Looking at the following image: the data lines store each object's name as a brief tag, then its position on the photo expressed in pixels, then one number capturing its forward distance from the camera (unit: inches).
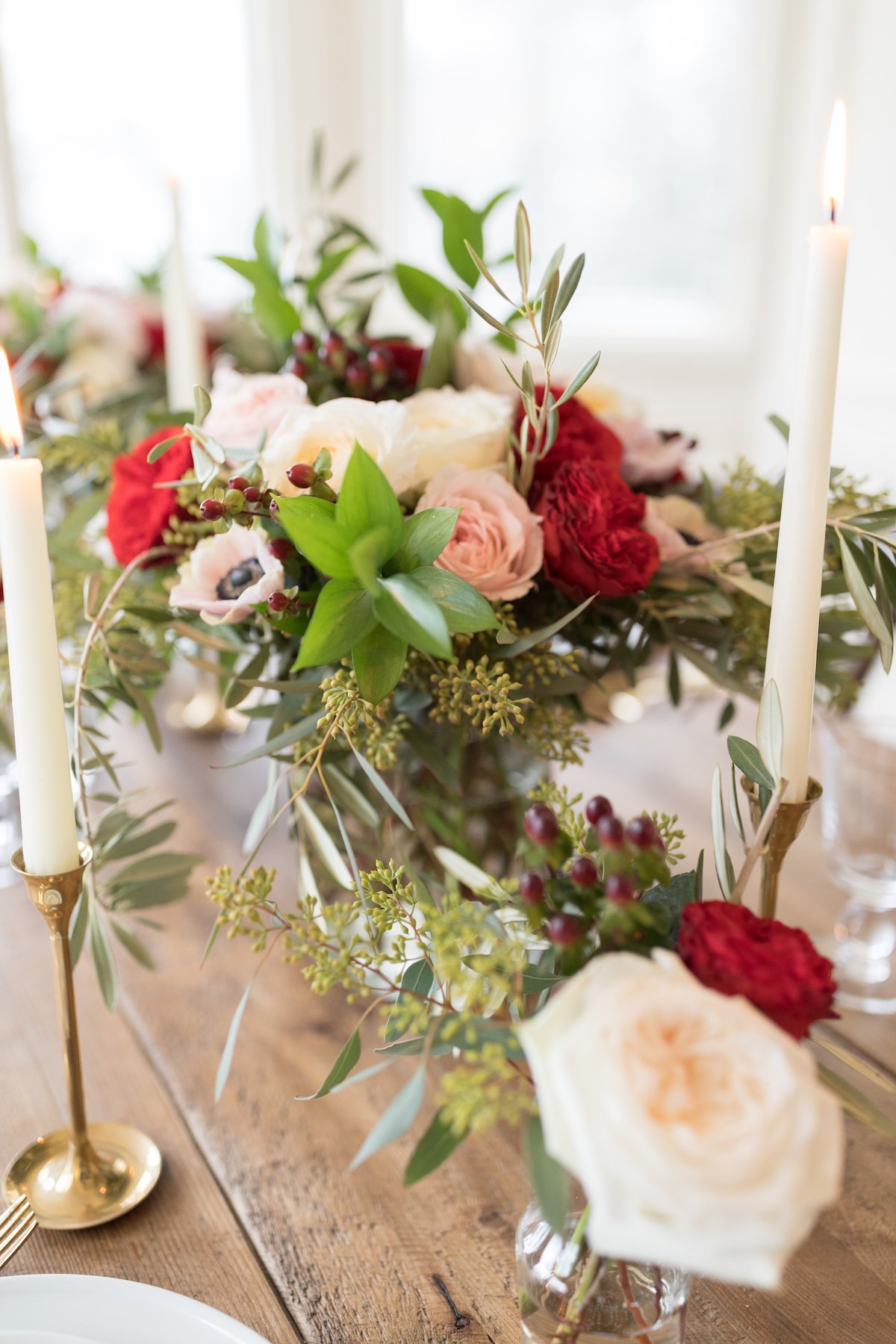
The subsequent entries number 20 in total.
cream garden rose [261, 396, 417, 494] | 22.5
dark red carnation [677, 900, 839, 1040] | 14.3
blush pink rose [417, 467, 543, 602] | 22.1
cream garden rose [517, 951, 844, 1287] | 11.9
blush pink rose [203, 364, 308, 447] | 25.2
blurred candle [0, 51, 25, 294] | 85.4
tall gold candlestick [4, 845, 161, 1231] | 20.8
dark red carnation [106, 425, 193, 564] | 26.2
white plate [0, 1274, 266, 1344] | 17.6
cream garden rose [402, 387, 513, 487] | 23.8
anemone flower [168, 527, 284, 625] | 22.4
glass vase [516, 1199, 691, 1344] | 17.5
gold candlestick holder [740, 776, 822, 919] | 20.6
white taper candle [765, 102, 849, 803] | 18.6
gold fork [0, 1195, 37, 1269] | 20.8
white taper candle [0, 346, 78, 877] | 18.8
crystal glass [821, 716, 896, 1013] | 29.8
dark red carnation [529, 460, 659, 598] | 23.2
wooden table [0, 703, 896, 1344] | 20.5
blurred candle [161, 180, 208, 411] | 42.0
